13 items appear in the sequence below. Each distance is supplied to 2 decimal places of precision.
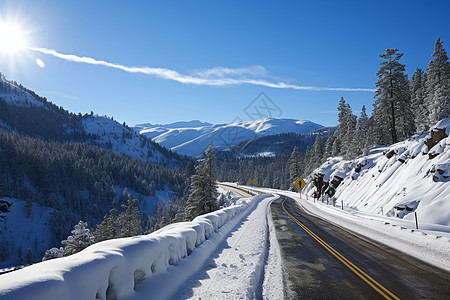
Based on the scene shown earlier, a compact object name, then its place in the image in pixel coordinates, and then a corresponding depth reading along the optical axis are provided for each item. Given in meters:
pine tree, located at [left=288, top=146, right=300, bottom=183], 74.44
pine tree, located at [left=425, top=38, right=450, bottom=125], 32.25
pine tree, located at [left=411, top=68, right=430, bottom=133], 37.45
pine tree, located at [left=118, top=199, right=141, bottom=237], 36.34
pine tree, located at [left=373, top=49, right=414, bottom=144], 37.94
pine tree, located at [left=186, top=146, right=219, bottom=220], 35.59
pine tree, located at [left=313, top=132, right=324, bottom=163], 68.62
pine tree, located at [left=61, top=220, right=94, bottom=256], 32.51
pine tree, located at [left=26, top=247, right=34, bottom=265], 88.25
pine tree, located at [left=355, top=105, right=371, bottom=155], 46.20
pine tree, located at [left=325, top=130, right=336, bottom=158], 67.89
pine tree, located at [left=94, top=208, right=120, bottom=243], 37.44
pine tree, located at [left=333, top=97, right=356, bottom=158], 52.19
